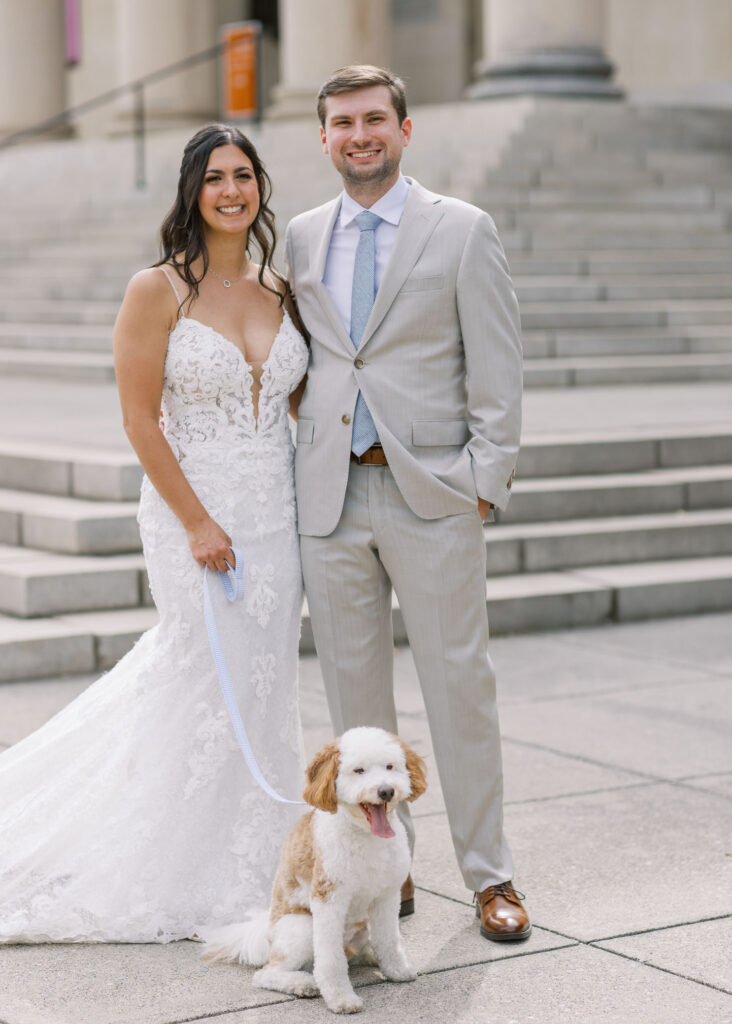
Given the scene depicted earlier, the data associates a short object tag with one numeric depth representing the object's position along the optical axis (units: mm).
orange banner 20672
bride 4465
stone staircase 8031
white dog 3850
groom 4383
